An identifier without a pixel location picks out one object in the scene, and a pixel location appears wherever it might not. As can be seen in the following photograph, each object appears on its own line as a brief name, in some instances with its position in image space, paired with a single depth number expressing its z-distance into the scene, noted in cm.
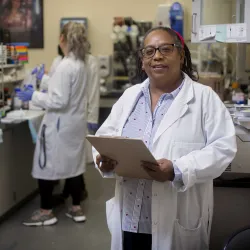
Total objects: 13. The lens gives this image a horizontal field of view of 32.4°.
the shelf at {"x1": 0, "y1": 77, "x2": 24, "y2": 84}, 358
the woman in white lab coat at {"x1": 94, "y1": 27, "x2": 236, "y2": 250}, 151
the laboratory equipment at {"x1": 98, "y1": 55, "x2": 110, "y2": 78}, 498
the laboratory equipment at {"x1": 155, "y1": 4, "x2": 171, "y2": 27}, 465
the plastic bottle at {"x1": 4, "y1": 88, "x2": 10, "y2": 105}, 359
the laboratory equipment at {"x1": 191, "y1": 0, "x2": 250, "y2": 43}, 226
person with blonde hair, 306
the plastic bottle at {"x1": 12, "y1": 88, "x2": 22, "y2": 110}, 371
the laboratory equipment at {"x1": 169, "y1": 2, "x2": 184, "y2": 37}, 461
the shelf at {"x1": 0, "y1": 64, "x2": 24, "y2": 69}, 348
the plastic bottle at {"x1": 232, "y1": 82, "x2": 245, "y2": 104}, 280
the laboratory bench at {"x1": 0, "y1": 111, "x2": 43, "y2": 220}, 312
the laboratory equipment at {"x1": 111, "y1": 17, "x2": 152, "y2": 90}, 482
